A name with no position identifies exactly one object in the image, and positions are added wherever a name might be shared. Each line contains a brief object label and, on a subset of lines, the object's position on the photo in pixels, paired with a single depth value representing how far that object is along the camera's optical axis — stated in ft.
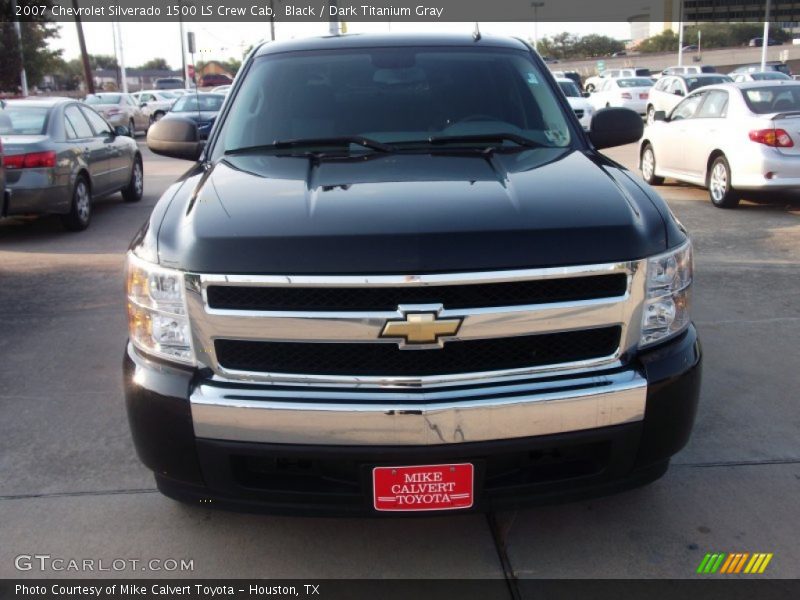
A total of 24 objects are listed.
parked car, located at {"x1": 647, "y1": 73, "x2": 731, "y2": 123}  77.56
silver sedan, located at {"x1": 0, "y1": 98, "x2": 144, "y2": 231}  29.81
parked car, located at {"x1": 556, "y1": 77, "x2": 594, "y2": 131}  72.94
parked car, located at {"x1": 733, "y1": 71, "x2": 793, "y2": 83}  93.87
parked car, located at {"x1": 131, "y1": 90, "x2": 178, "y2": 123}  104.53
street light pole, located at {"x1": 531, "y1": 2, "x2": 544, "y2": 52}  220.64
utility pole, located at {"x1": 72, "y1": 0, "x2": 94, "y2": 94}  122.01
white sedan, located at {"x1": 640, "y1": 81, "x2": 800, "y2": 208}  32.17
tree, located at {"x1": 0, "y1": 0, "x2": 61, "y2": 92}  93.45
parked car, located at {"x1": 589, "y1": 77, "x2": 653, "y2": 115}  96.73
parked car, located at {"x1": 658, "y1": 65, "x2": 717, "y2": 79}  126.11
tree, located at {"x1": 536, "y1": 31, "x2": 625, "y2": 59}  278.05
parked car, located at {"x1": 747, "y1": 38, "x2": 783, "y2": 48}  231.79
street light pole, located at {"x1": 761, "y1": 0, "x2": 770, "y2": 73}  128.67
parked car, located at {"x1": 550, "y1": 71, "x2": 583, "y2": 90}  136.03
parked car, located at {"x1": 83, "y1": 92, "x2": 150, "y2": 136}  87.76
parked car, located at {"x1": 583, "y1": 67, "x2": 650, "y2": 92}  136.02
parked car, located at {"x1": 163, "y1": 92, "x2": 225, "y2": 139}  71.10
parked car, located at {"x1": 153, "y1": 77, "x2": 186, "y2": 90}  176.09
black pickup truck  8.57
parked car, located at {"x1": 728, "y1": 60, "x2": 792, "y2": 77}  134.92
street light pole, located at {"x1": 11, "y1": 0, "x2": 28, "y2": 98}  94.68
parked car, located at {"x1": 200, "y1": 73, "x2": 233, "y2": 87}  184.03
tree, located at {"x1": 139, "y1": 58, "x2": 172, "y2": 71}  392.92
